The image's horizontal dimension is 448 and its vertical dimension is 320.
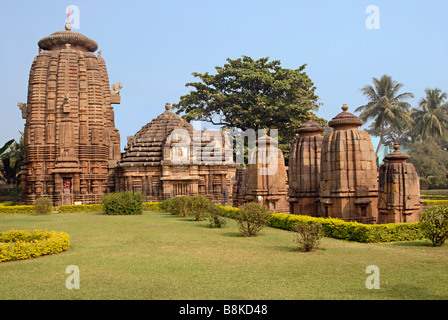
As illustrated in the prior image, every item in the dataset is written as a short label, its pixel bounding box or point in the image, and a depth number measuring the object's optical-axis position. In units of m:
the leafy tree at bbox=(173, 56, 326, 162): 35.38
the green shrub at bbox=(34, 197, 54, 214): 22.72
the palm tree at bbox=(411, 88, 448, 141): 48.33
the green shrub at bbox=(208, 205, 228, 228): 14.79
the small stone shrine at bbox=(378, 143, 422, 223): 12.93
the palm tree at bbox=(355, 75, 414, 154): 44.97
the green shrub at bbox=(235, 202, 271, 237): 12.62
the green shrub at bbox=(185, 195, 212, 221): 17.72
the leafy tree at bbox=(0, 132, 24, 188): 36.50
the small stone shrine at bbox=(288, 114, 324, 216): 16.33
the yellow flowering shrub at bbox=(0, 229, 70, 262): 9.27
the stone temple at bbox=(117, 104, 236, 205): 26.56
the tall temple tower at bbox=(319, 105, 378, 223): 13.57
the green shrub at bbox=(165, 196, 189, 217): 19.62
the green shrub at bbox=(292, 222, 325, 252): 9.71
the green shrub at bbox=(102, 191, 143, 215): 21.64
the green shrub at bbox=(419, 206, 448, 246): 9.80
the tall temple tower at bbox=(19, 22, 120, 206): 28.44
